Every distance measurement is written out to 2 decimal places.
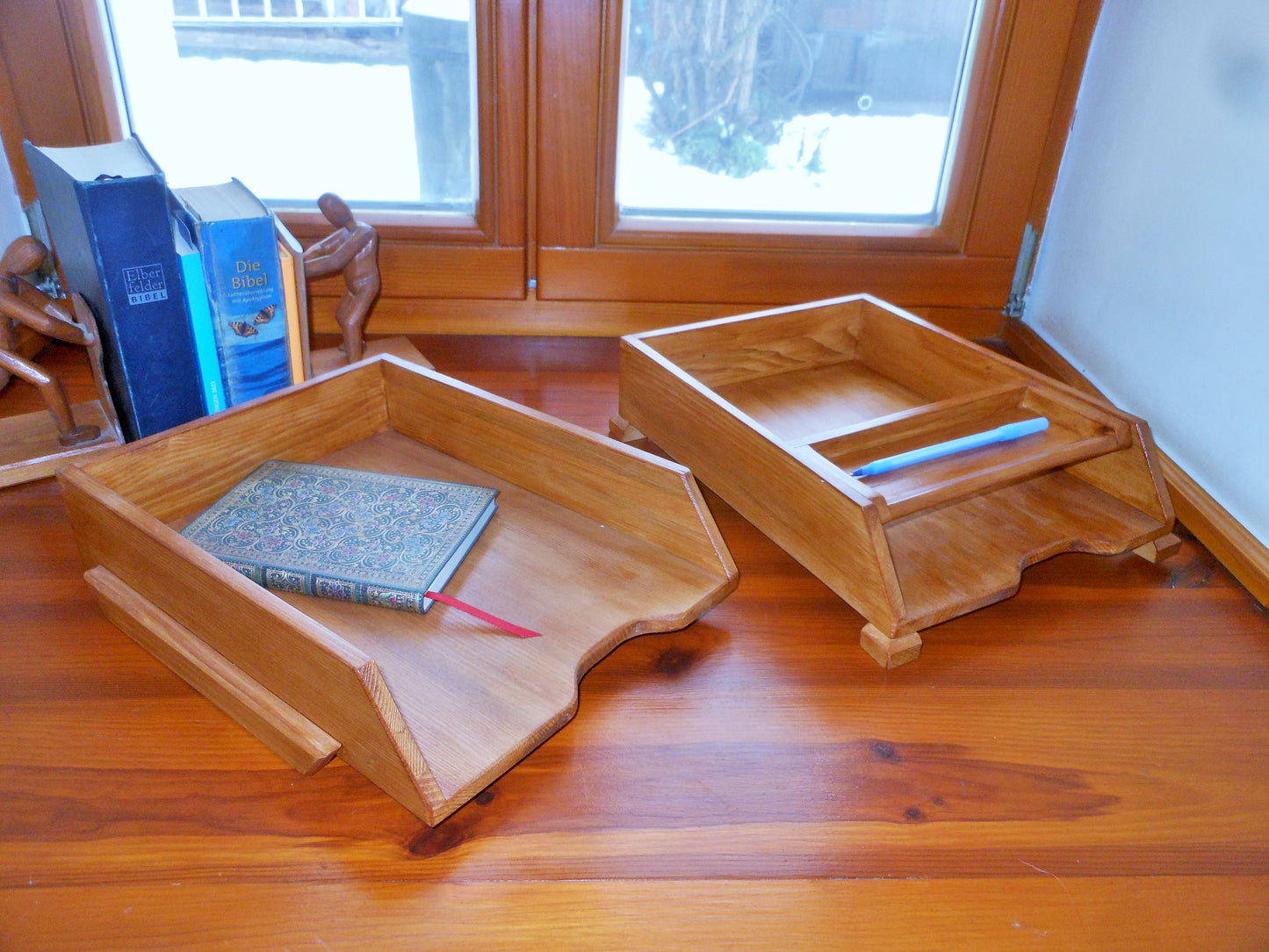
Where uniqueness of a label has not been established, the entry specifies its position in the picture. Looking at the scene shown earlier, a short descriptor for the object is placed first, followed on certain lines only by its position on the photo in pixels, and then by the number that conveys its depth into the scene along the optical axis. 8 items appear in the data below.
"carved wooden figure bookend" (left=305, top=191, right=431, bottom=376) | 0.93
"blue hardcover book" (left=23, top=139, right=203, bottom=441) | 0.72
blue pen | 0.71
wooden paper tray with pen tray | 0.65
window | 0.98
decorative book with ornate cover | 0.62
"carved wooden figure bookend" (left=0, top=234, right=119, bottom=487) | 0.77
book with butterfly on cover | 0.77
